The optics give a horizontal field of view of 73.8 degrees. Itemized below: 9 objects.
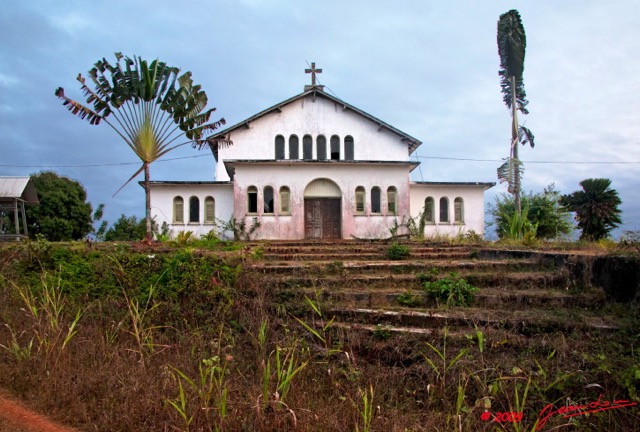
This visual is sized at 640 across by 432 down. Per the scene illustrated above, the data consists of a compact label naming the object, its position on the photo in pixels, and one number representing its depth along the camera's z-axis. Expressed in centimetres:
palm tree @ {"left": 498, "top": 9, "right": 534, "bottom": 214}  2283
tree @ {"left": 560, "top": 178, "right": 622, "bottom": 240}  2309
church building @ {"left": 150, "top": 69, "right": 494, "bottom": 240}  1917
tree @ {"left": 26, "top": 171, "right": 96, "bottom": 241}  3184
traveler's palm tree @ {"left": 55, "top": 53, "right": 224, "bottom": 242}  1441
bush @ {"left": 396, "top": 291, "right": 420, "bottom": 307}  705
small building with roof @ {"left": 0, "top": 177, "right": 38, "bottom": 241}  2065
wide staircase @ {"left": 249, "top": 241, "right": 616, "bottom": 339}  605
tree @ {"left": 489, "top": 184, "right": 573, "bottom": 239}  2186
